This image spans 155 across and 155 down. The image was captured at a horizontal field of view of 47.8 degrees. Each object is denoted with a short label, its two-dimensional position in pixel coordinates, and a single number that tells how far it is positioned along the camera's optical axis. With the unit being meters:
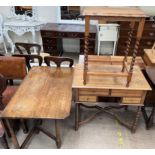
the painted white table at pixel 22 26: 4.27
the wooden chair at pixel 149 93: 2.31
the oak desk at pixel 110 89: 1.90
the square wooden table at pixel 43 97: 1.73
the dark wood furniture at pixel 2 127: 1.88
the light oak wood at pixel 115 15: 1.58
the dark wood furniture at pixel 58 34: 4.02
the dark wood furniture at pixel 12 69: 2.42
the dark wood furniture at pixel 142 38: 3.86
